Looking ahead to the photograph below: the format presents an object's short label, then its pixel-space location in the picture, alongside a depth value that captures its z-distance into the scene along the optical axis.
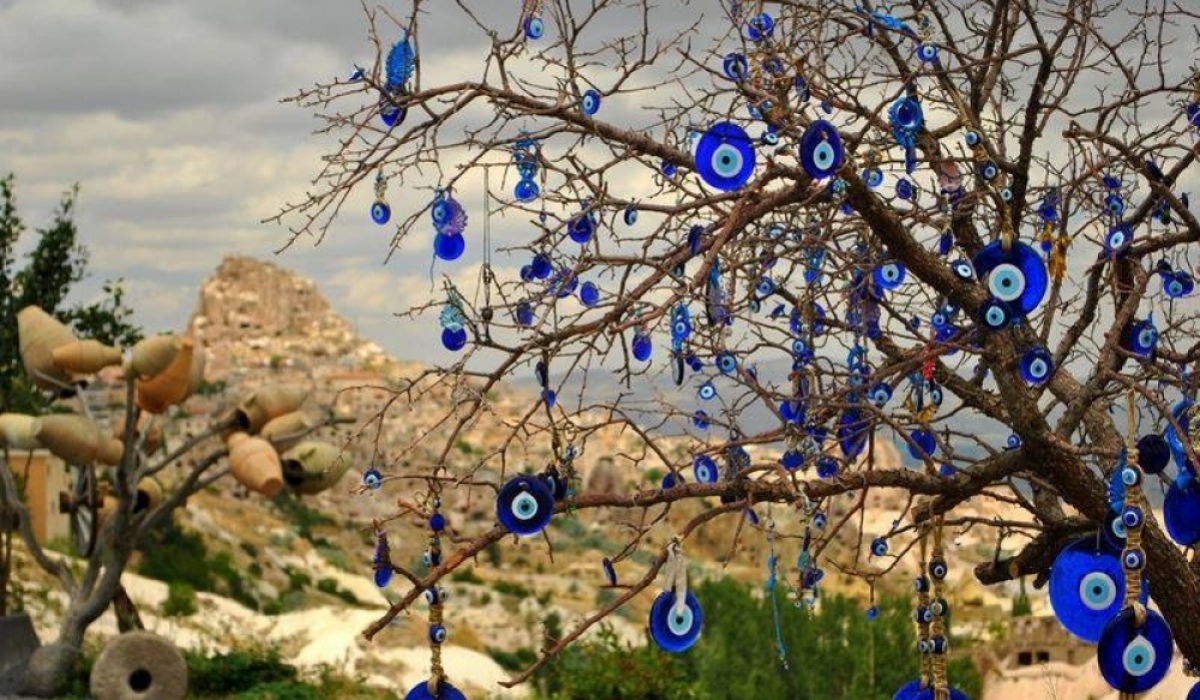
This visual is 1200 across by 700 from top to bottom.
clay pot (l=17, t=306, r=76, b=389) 14.48
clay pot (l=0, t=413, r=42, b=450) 14.95
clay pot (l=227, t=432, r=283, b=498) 13.23
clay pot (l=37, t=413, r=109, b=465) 14.02
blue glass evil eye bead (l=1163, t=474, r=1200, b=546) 3.87
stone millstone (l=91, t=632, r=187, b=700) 13.64
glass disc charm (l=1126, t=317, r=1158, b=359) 5.32
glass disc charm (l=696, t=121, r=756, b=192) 4.16
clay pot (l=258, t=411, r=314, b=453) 13.84
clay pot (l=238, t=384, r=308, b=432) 13.98
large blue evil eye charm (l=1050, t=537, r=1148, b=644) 3.63
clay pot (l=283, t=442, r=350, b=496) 13.70
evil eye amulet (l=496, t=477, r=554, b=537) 3.86
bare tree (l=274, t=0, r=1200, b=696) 4.44
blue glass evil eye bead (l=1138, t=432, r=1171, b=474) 3.88
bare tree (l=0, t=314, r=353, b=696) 13.83
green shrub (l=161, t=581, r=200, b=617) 19.66
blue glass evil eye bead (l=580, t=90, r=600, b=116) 5.09
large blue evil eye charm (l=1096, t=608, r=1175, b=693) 3.46
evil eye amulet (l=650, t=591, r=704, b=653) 3.91
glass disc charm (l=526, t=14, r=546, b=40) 5.05
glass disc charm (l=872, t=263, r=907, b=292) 5.89
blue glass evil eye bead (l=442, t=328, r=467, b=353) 4.85
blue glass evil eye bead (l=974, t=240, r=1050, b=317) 4.13
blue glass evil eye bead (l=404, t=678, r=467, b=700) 4.20
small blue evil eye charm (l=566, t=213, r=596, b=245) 5.42
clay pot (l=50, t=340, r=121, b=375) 14.21
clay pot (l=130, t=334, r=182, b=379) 13.96
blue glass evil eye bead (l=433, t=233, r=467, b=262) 4.84
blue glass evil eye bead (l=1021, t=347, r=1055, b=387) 5.06
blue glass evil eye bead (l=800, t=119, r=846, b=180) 4.12
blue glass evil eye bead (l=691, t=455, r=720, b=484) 5.88
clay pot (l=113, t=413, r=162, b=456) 15.34
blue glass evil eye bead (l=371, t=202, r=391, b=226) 4.97
